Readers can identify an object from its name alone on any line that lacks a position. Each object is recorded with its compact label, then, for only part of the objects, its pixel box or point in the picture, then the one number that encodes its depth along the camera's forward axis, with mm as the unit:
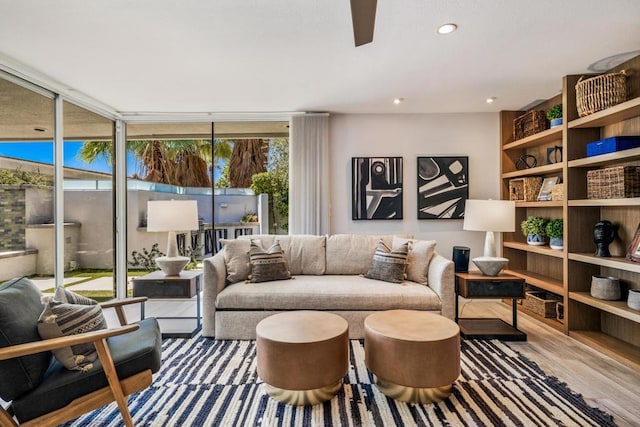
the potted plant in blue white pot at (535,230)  3727
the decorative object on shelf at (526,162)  4109
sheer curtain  4332
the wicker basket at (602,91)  2756
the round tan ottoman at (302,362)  1992
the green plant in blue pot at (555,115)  3447
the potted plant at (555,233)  3408
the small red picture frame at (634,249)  2619
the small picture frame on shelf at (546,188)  3682
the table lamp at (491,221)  3161
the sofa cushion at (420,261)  3324
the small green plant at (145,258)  4660
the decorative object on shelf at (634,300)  2574
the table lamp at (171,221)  3232
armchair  1503
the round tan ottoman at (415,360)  1991
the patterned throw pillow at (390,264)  3252
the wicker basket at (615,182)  2664
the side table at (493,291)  3080
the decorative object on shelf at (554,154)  3635
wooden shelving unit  2732
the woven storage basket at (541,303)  3514
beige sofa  3004
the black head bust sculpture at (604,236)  2904
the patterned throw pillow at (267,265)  3295
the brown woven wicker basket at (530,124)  3826
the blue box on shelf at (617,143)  2721
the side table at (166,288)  3113
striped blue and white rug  1892
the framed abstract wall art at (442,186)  4352
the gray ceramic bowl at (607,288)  2838
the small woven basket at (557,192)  3419
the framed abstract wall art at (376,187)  4375
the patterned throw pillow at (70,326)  1653
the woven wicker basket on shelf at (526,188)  3934
